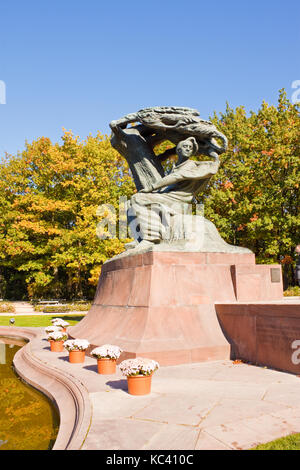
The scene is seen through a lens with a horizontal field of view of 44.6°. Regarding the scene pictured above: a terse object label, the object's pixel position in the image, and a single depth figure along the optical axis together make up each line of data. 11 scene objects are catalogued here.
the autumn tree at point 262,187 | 23.23
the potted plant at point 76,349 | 7.39
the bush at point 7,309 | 25.19
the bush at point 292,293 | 17.42
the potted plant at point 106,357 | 6.30
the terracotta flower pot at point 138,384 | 5.02
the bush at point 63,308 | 24.31
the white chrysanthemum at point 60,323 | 11.04
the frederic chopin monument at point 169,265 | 7.38
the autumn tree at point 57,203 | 28.02
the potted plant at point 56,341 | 9.09
